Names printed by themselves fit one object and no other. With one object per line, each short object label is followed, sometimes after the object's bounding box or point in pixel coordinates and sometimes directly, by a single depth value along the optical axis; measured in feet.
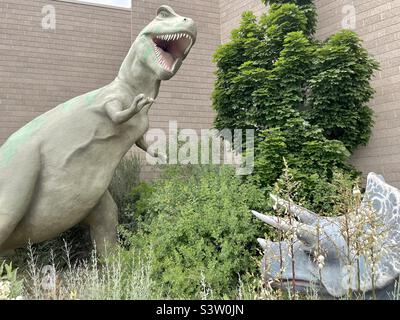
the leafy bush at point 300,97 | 18.10
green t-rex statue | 12.96
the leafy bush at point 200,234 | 12.14
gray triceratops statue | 9.75
